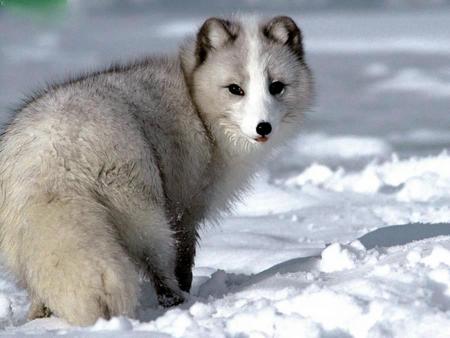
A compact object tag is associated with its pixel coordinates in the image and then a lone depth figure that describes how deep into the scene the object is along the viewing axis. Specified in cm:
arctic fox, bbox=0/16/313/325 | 696
